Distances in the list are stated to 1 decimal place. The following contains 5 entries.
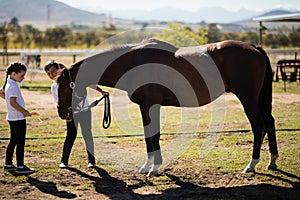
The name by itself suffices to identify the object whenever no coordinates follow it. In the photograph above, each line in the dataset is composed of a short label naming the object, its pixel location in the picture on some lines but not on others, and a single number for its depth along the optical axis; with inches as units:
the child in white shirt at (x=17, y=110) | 237.1
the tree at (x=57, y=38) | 2188.7
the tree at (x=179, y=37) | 971.9
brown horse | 244.2
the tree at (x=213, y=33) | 1800.0
